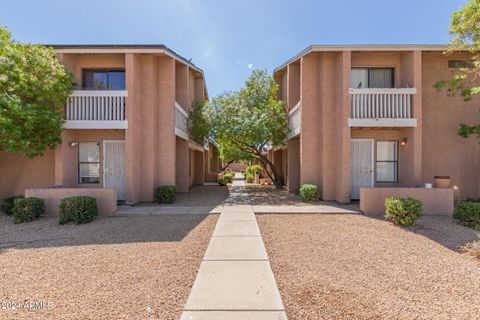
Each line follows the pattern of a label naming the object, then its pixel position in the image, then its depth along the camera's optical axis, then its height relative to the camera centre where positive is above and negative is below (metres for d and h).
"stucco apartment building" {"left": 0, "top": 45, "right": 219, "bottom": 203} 10.23 +1.48
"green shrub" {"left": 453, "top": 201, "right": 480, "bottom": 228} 7.13 -1.76
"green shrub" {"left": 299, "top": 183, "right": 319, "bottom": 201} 10.98 -1.60
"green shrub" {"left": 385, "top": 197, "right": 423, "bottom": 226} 7.11 -1.62
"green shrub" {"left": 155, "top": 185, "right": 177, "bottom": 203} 10.82 -1.63
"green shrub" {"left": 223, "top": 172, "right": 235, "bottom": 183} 21.57 -1.70
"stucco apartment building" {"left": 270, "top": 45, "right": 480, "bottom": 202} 10.27 +1.83
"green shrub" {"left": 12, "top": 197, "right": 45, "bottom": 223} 7.95 -1.70
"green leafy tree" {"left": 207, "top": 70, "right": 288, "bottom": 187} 12.85 +2.63
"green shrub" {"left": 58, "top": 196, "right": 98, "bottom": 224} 7.62 -1.67
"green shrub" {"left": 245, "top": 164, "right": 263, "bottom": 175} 22.02 -0.93
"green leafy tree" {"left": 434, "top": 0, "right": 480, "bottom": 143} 7.60 +4.46
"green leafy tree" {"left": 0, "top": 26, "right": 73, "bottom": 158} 8.18 +2.52
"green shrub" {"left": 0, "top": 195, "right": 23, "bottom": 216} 9.08 -1.83
